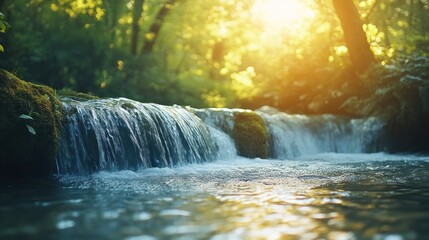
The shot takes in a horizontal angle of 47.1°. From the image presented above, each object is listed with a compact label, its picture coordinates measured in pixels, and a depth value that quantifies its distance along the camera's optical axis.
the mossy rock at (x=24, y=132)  6.51
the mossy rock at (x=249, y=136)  11.70
